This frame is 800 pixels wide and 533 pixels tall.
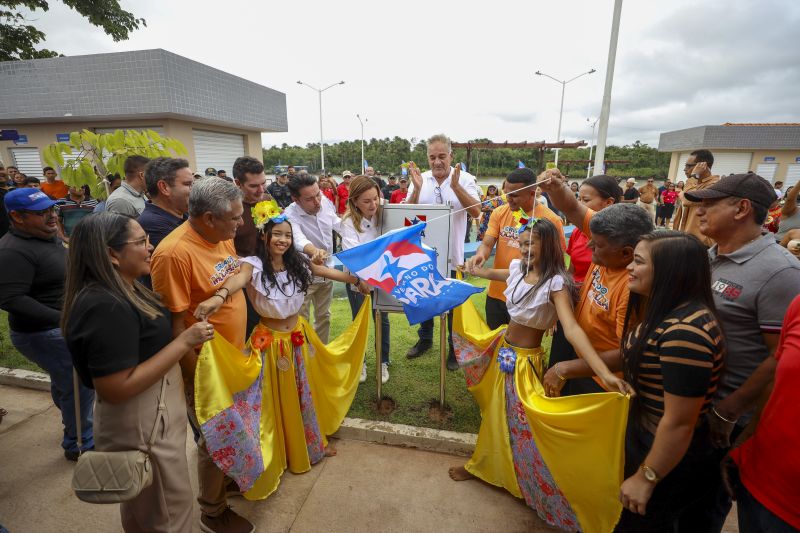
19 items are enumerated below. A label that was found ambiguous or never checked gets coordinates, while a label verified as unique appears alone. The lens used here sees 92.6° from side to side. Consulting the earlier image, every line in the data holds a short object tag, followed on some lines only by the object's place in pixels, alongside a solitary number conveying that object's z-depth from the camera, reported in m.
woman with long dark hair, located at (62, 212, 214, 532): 1.68
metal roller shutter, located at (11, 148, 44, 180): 17.75
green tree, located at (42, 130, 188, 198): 5.35
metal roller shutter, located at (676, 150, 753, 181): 30.01
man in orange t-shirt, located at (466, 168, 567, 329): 3.81
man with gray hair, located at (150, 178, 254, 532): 2.32
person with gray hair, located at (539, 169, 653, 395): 2.19
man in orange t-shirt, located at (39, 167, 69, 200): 10.35
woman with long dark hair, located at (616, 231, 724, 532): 1.57
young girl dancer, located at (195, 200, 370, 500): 2.42
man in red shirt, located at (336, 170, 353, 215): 10.75
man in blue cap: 2.86
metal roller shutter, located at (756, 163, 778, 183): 29.61
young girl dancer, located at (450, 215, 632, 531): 2.11
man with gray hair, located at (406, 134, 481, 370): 3.94
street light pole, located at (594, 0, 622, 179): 10.38
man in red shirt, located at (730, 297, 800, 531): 1.42
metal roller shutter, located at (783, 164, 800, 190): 29.12
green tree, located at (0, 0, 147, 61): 13.34
